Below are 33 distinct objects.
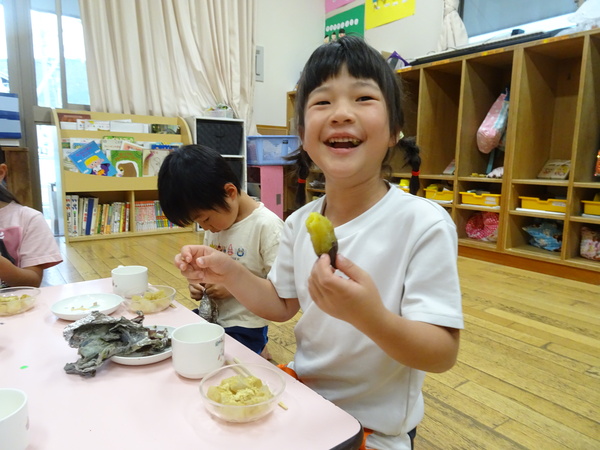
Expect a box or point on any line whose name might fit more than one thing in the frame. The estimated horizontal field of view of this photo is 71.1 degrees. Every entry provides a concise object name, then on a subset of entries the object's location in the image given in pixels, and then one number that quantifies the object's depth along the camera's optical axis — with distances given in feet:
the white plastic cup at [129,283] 3.00
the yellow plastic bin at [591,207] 8.16
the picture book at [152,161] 12.38
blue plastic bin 14.24
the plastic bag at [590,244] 8.39
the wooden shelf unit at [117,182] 11.24
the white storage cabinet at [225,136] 13.05
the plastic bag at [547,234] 9.17
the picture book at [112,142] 11.62
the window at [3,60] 11.59
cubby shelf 8.38
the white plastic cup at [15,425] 1.32
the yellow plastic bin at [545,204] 8.67
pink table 1.49
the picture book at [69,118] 11.35
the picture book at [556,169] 9.46
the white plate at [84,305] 2.56
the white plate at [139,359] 2.00
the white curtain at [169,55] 12.34
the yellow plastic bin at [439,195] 10.89
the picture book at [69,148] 11.14
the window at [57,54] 12.10
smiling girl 2.01
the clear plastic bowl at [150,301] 2.73
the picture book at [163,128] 12.68
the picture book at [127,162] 11.80
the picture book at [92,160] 11.32
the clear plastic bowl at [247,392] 1.58
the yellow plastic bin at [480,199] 9.75
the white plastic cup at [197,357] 1.90
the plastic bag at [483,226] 10.09
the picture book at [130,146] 11.91
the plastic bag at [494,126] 9.87
